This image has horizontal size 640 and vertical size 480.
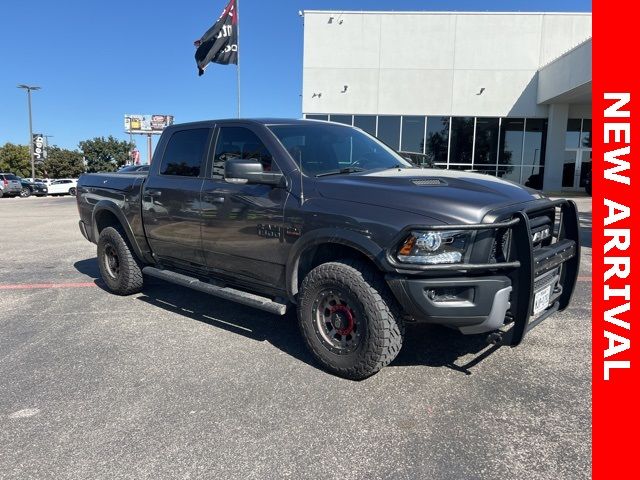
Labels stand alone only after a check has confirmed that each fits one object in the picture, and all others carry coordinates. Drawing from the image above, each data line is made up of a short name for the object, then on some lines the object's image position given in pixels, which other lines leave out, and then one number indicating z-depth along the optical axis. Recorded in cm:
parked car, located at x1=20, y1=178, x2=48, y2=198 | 3325
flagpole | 1714
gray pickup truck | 291
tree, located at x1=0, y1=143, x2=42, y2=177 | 7706
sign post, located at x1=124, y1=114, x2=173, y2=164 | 6542
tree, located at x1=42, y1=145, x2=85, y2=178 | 7369
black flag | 1727
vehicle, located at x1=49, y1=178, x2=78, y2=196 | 3494
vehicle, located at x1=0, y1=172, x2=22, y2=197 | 3133
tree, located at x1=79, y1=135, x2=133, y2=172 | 7769
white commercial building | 2177
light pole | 4634
